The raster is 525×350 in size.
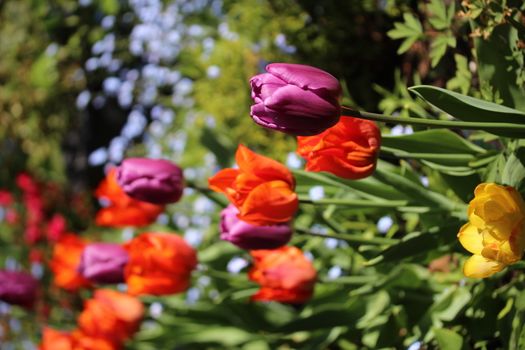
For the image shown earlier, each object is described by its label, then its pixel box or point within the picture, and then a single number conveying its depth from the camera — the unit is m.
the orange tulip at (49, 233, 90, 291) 1.59
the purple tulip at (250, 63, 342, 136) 0.95
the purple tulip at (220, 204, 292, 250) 1.14
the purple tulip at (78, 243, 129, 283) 1.37
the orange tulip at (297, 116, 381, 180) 1.02
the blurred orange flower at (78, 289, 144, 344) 1.47
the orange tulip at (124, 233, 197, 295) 1.29
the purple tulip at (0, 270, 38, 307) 1.58
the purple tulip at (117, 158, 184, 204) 1.20
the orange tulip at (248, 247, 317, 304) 1.23
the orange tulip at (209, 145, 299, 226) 1.06
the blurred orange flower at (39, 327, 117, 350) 1.46
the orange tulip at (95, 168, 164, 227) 1.39
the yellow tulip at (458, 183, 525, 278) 0.95
